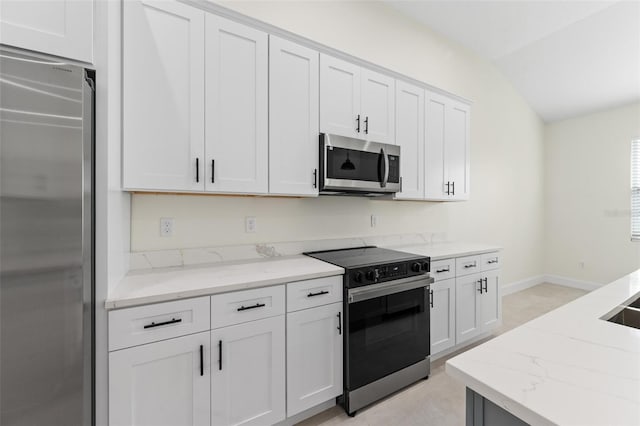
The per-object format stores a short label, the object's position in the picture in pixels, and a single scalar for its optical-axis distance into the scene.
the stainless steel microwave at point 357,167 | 2.15
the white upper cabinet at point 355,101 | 2.21
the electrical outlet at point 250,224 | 2.25
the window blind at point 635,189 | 4.16
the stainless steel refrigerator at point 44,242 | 1.02
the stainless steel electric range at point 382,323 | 1.87
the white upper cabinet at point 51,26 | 1.12
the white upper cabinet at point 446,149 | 2.88
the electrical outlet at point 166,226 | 1.95
